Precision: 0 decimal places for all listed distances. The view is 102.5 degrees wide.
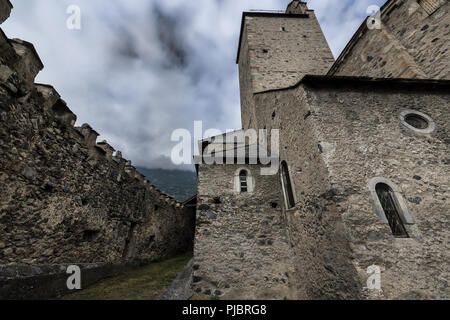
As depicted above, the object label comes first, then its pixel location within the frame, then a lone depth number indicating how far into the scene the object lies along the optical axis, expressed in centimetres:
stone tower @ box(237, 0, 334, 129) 1101
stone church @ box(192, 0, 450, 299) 350
